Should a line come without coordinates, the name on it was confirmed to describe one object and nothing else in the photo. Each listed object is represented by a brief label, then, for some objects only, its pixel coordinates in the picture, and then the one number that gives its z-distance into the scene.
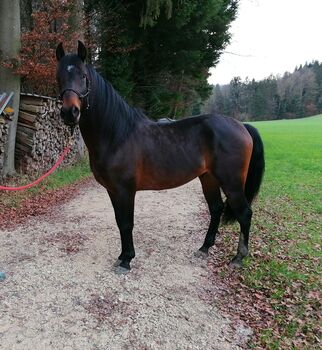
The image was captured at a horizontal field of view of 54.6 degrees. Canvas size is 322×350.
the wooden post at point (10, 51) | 6.47
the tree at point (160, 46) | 10.31
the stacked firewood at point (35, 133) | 7.50
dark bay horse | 3.25
